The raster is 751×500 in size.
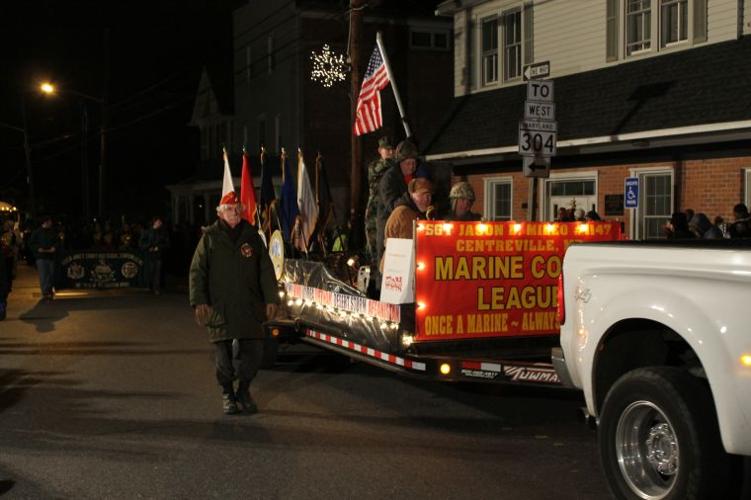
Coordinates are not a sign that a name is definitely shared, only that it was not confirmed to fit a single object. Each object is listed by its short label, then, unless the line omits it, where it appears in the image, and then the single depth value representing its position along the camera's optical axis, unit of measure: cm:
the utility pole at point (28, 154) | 4462
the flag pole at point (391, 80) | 1314
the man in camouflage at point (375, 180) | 1029
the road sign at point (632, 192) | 1705
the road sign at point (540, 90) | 1139
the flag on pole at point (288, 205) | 1242
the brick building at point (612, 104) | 1546
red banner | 772
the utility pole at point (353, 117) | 1692
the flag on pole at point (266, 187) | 1321
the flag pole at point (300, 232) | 1219
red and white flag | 1312
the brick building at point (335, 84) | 3203
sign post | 1148
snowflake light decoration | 2252
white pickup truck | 446
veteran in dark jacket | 806
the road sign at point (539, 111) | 1144
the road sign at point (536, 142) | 1150
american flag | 1465
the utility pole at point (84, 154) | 4222
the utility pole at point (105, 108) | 3506
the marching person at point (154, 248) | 2172
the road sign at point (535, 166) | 1155
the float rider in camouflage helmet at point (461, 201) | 884
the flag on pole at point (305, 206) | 1226
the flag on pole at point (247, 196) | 1334
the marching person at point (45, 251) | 1944
